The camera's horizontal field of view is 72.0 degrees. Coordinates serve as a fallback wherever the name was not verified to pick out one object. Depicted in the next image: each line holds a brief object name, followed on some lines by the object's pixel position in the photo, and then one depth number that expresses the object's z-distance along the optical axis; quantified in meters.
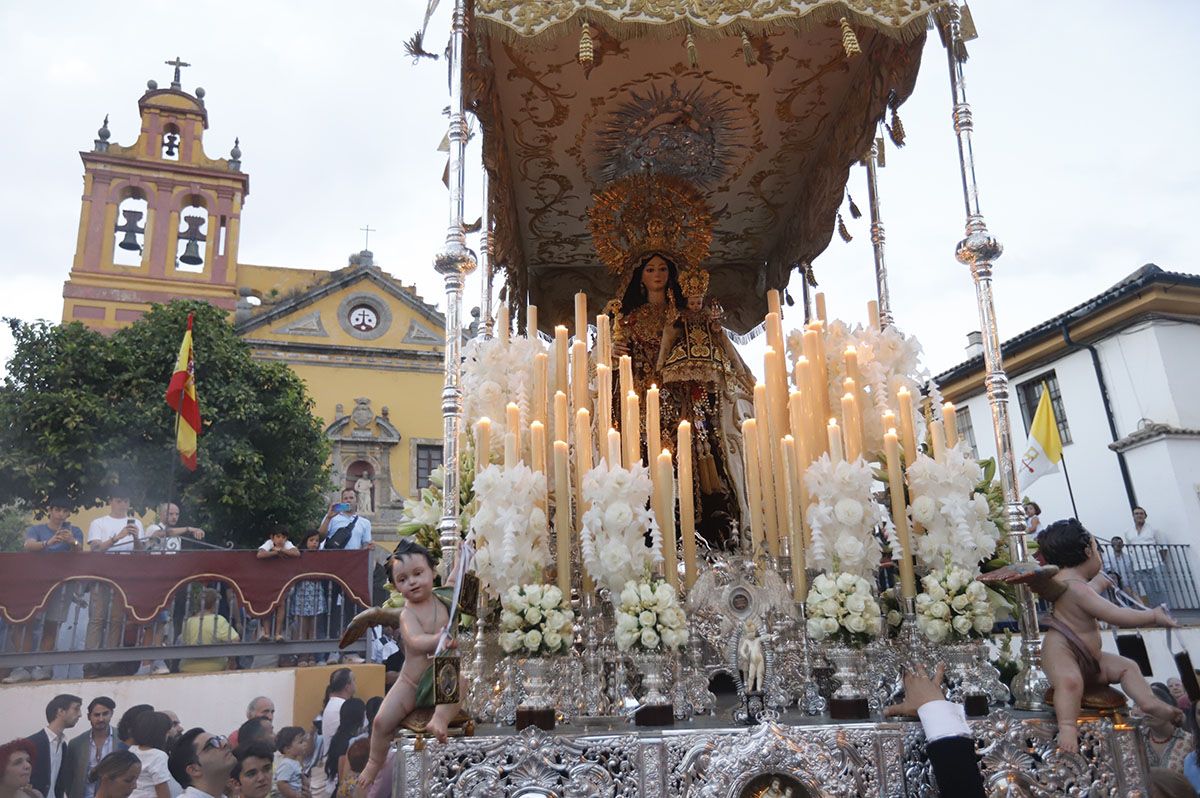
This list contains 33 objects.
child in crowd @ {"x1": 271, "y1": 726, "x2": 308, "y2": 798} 5.56
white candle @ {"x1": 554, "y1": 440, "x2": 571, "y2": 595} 3.43
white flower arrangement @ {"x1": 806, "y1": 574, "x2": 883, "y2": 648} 3.29
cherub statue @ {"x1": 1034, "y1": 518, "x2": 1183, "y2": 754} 2.98
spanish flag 10.72
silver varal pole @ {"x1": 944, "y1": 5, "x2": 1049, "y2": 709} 3.38
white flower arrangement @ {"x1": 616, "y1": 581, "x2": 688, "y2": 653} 3.21
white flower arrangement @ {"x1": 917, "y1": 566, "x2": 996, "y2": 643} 3.38
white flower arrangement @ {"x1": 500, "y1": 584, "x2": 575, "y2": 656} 3.19
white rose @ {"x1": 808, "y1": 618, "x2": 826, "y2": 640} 3.32
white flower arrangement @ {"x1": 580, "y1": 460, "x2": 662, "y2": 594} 3.33
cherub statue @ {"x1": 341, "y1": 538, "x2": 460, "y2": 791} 2.92
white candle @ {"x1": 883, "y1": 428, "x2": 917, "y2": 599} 3.58
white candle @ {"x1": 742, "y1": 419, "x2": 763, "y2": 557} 3.87
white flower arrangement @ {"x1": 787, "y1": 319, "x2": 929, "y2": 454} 4.24
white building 12.13
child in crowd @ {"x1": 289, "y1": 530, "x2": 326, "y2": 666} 6.73
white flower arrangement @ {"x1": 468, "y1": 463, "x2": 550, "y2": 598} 3.32
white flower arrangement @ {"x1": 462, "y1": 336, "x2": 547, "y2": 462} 3.99
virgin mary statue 5.23
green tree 16.39
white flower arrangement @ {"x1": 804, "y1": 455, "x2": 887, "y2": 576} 3.42
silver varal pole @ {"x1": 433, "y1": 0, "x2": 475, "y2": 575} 3.40
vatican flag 10.80
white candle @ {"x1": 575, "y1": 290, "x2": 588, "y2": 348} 4.07
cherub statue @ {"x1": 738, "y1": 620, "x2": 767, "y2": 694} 3.34
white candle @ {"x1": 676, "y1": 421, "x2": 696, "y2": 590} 3.73
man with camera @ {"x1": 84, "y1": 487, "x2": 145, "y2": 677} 6.11
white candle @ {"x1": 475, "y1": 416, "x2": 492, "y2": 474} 3.61
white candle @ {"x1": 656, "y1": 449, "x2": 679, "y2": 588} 3.53
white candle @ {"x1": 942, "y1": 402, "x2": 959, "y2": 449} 3.92
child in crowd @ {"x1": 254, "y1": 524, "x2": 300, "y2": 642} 6.62
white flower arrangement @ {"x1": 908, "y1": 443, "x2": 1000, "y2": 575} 3.53
